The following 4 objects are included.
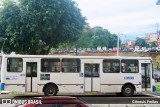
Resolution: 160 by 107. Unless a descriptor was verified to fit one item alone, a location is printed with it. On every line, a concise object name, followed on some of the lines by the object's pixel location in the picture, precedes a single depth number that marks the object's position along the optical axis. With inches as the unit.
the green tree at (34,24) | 1306.6
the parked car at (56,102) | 344.8
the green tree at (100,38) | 4846.2
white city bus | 904.3
